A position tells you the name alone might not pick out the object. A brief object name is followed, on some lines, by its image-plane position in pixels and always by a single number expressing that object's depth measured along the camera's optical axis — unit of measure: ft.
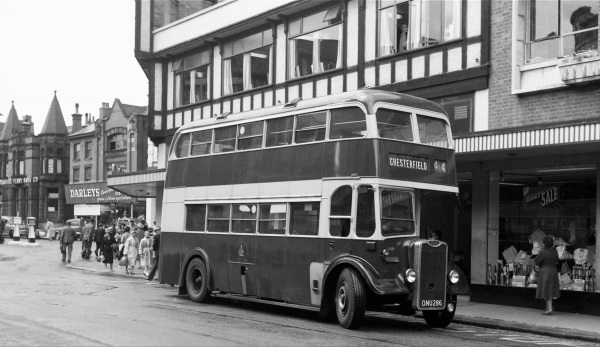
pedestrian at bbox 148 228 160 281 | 76.95
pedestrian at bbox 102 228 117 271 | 89.97
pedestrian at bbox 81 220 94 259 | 107.24
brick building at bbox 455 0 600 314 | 51.26
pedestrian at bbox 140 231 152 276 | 85.52
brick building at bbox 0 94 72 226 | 248.32
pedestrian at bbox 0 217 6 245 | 157.39
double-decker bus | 42.32
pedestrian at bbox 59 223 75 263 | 102.27
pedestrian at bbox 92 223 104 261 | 101.40
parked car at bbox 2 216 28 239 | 194.86
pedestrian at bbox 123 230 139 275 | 86.53
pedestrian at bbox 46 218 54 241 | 193.44
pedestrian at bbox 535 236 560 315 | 50.93
